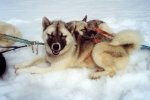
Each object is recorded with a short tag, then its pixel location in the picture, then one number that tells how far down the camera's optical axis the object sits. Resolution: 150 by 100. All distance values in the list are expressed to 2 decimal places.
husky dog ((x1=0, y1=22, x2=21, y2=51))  1.59
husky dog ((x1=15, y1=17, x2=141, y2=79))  1.33
